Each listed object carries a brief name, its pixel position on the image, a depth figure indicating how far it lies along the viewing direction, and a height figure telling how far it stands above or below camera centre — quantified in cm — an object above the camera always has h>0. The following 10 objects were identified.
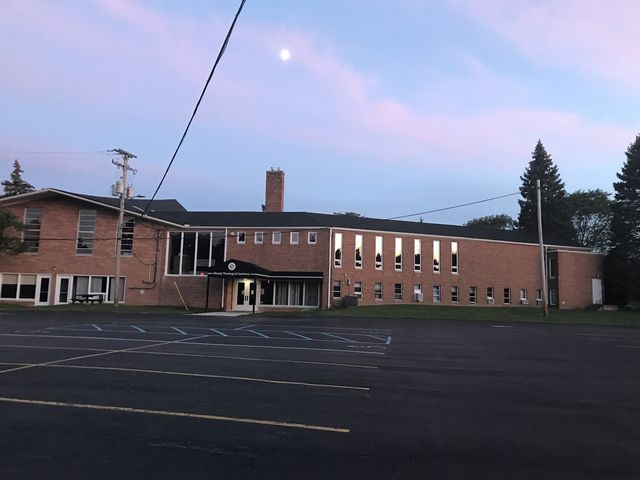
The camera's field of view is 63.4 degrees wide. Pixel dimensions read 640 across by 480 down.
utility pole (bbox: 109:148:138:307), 3669 +692
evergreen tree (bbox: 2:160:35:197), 7494 +1531
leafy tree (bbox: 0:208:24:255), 3819 +400
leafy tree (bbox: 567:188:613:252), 7056 +1169
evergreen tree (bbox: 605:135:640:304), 4788 +631
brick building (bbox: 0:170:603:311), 3969 +270
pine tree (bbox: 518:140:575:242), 6731 +1323
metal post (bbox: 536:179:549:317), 3131 +76
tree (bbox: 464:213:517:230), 8400 +1267
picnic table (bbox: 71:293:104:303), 3875 -52
